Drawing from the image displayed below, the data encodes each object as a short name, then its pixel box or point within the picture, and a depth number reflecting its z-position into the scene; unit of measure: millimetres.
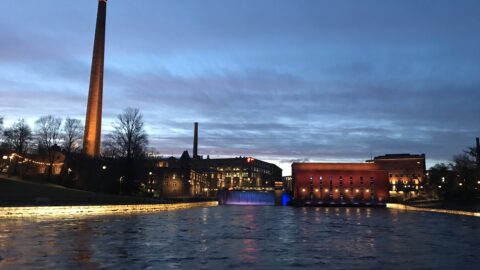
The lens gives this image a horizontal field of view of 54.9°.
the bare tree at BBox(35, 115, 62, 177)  104919
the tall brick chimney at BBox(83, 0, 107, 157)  100438
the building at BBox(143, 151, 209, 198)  160375
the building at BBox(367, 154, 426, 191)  193600
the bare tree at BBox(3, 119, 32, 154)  107688
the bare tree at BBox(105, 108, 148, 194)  97312
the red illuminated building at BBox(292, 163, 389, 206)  151625
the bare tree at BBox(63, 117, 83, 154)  108812
